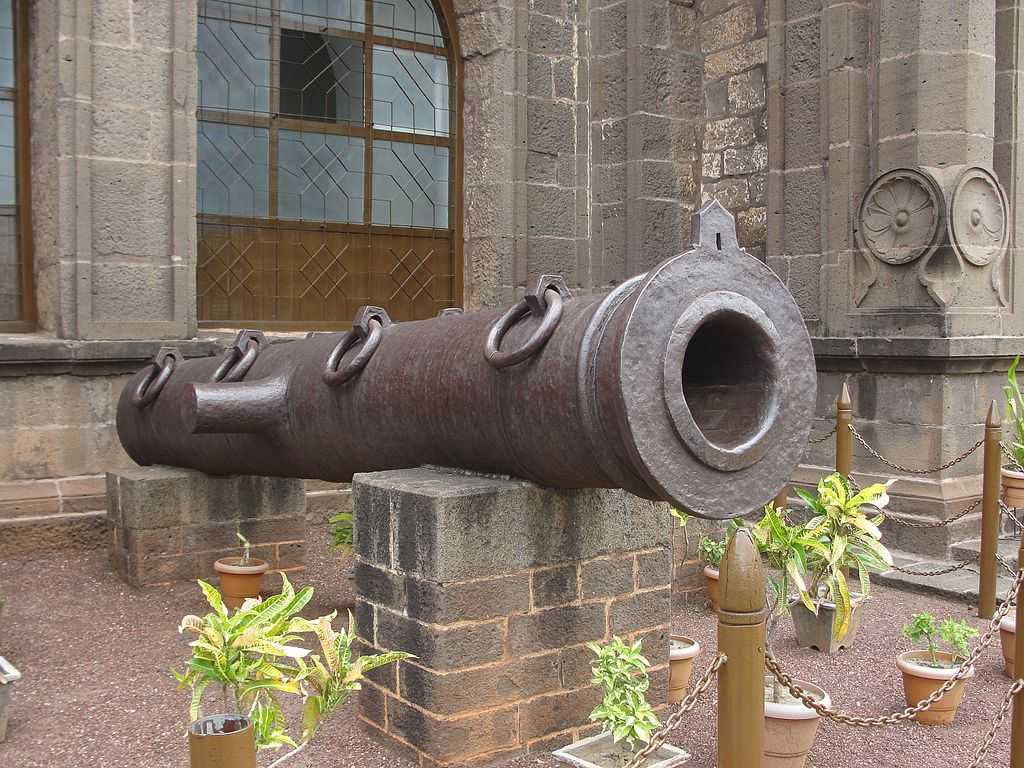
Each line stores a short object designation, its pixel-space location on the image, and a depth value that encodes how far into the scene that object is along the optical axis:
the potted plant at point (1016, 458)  6.08
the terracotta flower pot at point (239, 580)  5.04
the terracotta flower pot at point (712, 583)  5.23
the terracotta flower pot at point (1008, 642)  4.33
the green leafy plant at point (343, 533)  5.09
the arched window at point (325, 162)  7.82
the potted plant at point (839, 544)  4.06
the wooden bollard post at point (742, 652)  2.21
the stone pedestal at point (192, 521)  5.29
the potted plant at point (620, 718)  3.01
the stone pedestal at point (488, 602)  3.14
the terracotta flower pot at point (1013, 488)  6.07
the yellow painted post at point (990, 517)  5.22
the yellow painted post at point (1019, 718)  2.96
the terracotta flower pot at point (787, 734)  3.23
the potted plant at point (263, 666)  2.32
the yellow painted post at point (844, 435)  5.90
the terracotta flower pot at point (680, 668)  3.90
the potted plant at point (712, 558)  5.16
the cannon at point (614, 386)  2.65
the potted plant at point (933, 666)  3.78
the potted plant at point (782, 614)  3.24
